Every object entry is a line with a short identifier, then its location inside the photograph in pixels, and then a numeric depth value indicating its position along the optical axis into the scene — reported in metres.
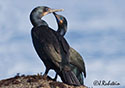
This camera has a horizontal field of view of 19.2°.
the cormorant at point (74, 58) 14.29
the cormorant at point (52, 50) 13.34
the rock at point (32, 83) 13.01
